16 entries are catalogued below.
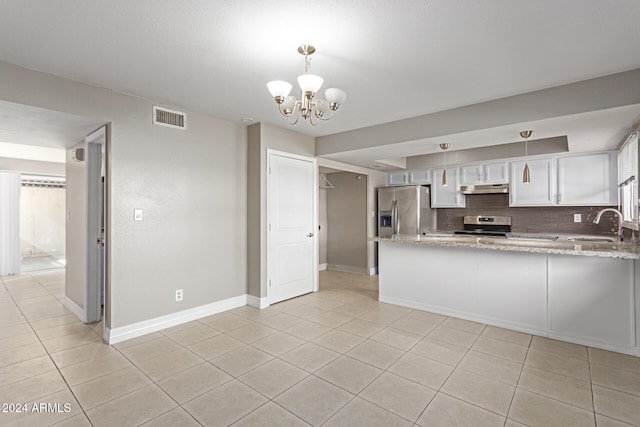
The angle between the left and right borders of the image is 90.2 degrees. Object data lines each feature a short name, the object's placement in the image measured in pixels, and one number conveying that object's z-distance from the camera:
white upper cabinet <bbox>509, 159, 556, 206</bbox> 4.93
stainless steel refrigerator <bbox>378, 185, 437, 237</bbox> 5.96
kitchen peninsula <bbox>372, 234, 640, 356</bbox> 2.84
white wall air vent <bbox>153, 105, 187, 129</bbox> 3.40
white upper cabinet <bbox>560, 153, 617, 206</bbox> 4.49
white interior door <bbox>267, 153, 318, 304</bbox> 4.34
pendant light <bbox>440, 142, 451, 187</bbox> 4.22
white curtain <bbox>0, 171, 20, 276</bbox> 6.29
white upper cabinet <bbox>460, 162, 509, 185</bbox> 5.37
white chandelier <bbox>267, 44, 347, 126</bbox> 2.15
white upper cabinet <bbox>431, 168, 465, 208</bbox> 5.88
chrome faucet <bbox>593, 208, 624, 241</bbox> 3.49
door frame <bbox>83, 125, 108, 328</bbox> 3.64
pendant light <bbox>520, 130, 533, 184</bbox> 3.57
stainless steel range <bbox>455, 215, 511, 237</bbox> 5.59
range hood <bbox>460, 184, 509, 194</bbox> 5.34
